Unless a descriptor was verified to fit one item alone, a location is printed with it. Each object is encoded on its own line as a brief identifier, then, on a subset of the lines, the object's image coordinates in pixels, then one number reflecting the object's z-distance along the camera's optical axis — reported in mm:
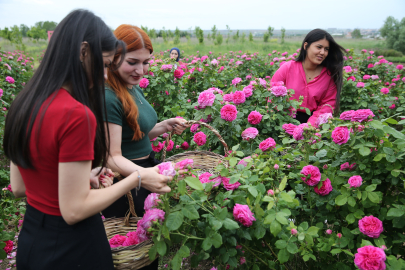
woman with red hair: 1373
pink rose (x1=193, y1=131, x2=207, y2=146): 1952
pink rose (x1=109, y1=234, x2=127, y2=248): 1231
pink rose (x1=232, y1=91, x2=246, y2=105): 2076
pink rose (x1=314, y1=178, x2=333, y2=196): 1336
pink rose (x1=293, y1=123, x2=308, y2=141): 1521
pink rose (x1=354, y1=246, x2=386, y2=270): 1004
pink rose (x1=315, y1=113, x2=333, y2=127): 1546
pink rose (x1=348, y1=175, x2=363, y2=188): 1214
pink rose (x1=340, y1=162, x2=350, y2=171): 1383
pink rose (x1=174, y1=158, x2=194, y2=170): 1040
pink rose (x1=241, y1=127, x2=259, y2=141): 1794
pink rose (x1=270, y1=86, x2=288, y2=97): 2158
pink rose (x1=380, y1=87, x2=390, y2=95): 3903
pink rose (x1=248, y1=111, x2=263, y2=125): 1993
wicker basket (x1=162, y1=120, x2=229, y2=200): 1791
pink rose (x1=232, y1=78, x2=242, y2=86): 2477
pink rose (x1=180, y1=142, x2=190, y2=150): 2671
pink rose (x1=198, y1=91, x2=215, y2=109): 1976
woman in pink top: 2814
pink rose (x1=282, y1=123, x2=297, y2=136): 1691
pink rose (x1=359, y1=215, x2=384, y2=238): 1176
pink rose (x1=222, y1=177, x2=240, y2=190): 1184
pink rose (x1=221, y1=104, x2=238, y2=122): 1872
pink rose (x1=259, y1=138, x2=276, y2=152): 1517
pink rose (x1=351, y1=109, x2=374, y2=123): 1233
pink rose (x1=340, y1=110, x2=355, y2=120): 1325
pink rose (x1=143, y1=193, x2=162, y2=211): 1065
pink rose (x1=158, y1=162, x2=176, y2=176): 1001
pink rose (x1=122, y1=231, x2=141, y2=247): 1183
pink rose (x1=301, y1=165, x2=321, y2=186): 1315
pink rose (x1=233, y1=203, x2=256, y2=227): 1078
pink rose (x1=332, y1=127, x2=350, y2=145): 1261
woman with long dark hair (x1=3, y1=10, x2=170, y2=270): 835
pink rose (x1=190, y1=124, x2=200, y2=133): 2165
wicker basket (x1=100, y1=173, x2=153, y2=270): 1103
